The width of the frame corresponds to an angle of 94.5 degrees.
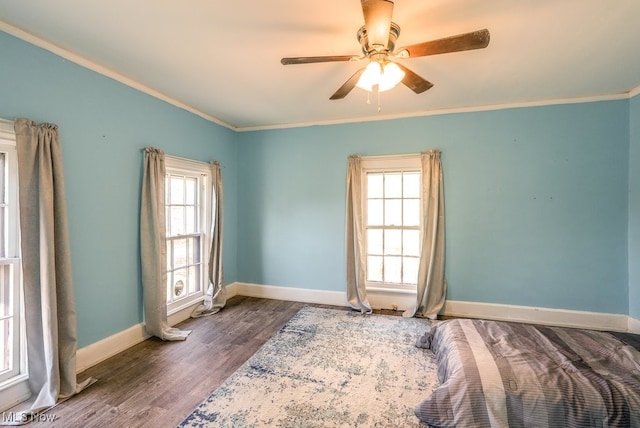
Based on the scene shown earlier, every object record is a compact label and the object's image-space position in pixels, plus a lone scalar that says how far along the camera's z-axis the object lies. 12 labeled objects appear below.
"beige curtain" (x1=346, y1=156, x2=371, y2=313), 4.07
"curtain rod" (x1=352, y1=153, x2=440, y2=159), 3.86
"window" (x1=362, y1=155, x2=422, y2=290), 4.05
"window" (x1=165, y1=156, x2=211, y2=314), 3.59
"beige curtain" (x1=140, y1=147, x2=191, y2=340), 3.07
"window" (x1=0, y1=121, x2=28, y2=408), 2.11
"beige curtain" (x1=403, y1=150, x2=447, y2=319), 3.78
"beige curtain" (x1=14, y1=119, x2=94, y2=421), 2.09
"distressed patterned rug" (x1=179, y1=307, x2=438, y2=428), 1.98
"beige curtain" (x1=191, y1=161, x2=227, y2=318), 4.04
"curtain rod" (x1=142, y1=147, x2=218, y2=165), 3.25
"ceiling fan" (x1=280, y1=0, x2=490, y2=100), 1.58
